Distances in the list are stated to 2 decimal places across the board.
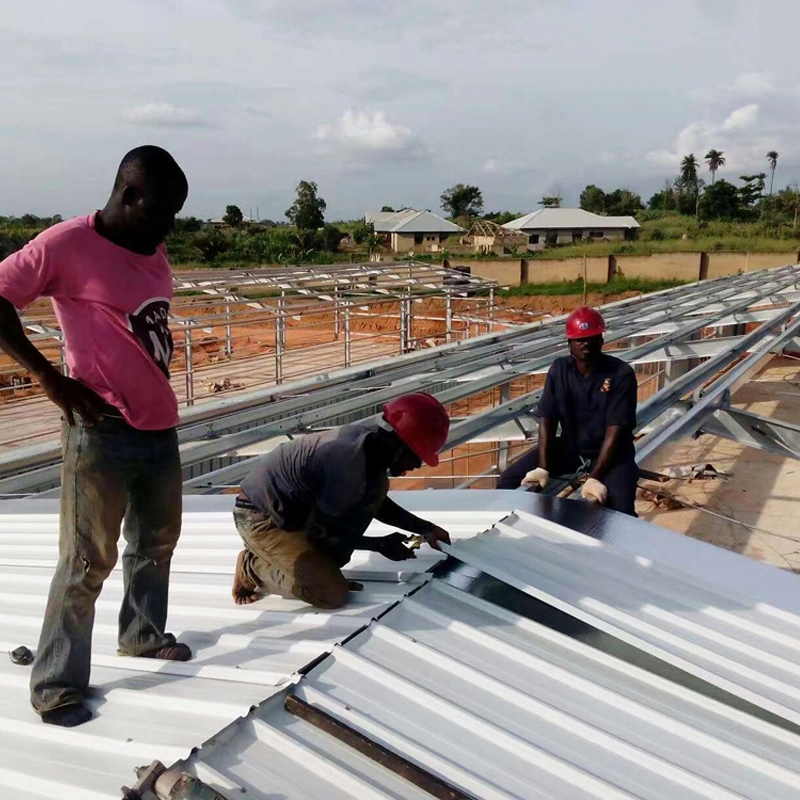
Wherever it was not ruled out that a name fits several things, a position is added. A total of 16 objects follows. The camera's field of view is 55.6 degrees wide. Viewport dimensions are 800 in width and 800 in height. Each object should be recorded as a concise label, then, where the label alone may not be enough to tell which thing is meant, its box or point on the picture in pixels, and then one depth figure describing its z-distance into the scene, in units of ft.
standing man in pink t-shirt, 6.25
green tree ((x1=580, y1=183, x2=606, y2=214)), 206.28
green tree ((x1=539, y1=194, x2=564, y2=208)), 213.46
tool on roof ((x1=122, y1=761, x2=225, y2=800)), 5.22
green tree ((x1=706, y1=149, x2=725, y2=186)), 214.07
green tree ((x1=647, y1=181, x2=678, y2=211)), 209.05
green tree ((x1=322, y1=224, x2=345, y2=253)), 144.66
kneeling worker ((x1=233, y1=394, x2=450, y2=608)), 7.96
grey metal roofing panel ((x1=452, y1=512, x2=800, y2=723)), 7.14
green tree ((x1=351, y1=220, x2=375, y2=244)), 157.78
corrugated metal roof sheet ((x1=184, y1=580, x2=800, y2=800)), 5.69
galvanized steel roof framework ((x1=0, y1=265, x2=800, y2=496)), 15.87
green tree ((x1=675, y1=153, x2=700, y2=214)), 206.69
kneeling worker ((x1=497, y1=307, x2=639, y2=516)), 13.50
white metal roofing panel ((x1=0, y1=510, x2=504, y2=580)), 9.25
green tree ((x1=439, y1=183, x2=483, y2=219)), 216.86
